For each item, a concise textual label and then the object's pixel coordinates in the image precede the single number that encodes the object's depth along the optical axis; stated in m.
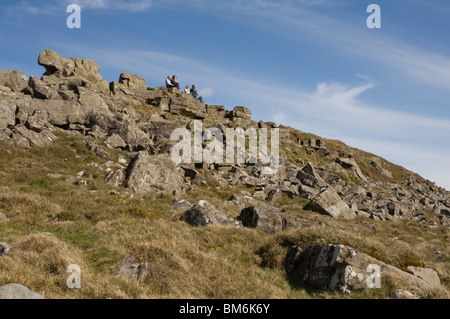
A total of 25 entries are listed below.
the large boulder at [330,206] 23.00
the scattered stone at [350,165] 51.32
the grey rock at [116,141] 26.80
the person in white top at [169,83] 46.56
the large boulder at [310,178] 32.19
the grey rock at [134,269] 7.72
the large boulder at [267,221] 13.48
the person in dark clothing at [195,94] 47.19
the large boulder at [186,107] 43.00
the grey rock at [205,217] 13.22
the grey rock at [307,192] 27.12
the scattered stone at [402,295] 6.86
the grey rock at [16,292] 5.59
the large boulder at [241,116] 50.25
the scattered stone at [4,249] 8.13
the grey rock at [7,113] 23.00
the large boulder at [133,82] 45.59
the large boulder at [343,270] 7.53
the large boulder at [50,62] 40.81
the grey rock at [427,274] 9.17
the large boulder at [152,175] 19.44
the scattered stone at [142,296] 6.53
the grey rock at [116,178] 19.22
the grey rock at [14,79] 32.25
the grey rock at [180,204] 16.49
